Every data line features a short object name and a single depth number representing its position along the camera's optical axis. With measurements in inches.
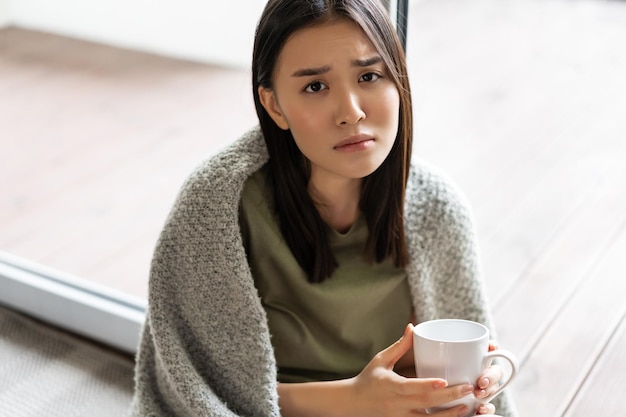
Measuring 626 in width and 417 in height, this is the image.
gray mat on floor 90.8
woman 73.1
